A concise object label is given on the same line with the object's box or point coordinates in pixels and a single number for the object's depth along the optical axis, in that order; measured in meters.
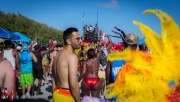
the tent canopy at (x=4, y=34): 11.52
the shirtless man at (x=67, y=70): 3.16
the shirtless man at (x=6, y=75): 2.78
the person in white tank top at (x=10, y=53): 6.23
